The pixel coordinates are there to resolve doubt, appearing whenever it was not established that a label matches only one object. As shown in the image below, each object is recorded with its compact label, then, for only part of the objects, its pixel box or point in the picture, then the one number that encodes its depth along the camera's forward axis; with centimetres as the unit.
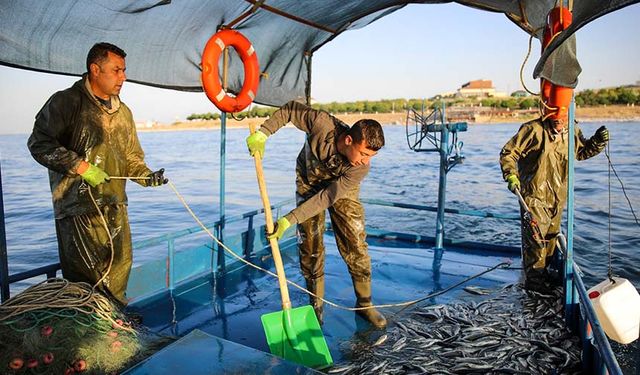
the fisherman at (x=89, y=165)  383
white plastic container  420
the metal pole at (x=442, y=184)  778
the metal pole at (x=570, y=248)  432
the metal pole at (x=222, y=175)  686
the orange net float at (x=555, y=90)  433
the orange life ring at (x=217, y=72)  583
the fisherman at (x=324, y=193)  439
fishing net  299
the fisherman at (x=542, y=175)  552
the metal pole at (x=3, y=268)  380
